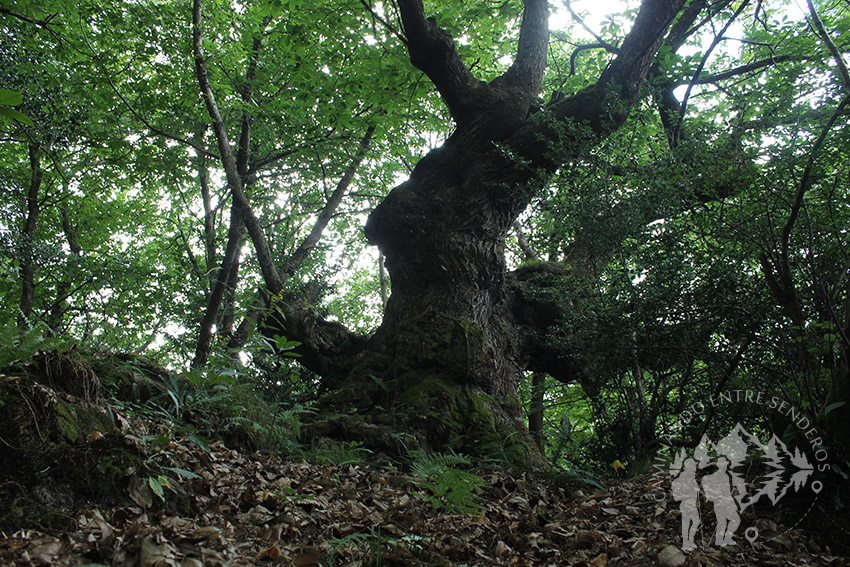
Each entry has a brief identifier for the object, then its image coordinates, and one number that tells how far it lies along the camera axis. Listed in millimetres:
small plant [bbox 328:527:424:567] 2047
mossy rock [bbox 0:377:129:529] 1802
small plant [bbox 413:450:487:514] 2350
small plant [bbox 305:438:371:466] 3928
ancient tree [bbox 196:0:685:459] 5465
